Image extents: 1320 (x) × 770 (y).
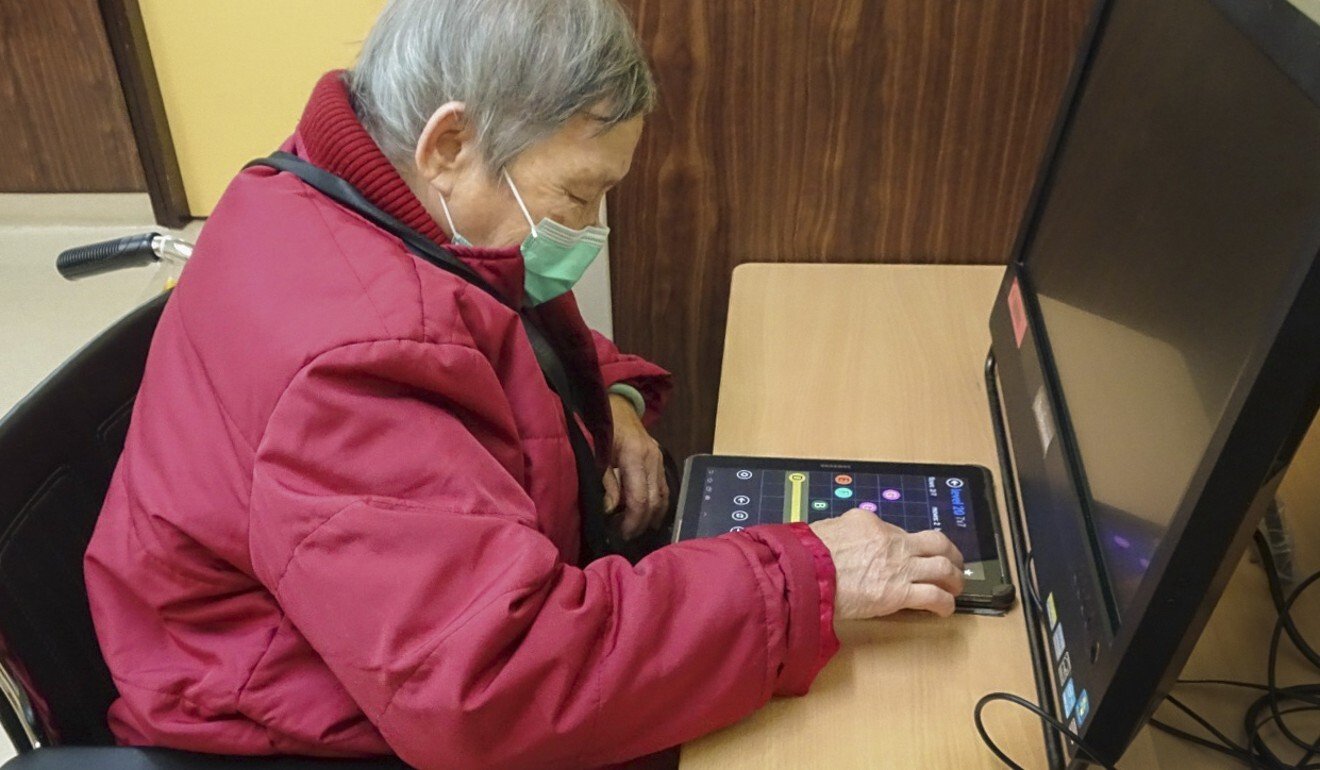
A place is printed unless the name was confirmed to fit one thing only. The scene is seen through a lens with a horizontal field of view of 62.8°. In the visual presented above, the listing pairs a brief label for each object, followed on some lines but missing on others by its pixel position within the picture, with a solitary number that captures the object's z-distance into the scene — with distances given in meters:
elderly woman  0.71
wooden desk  0.78
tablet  0.95
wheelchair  0.80
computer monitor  0.54
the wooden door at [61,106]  2.75
